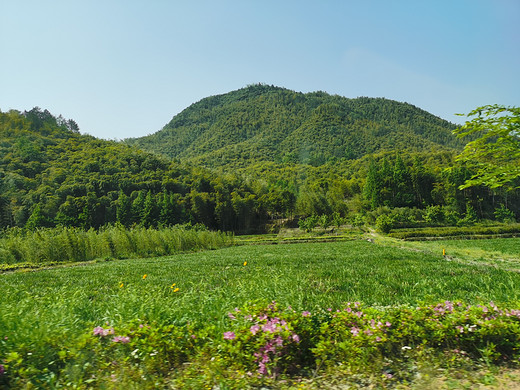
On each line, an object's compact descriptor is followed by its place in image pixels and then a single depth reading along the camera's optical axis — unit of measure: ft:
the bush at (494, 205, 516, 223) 217.50
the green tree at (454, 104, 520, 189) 19.79
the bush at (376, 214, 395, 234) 150.61
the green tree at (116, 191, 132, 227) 205.26
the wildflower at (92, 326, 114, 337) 9.74
